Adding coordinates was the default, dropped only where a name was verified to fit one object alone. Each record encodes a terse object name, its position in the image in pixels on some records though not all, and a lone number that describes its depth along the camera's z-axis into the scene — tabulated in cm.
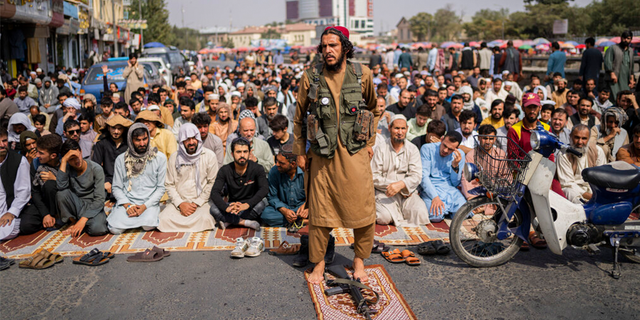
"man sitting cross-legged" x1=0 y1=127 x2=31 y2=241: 534
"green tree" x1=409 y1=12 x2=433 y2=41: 10594
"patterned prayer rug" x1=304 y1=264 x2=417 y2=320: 359
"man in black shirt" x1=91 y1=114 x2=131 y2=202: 656
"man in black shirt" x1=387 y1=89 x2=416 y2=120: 925
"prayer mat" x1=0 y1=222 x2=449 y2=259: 497
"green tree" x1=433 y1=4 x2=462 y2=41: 9956
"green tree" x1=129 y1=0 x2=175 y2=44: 4941
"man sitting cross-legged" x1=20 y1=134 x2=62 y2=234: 542
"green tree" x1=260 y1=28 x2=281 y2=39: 14925
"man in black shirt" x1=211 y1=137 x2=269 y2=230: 562
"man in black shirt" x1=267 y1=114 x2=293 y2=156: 714
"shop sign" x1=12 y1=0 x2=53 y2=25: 1600
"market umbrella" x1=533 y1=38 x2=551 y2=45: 3791
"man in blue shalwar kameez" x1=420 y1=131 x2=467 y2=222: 616
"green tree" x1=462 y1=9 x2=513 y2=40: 5962
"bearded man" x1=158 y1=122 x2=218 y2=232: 587
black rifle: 359
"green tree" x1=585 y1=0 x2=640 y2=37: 4191
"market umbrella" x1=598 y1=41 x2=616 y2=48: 2786
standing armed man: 385
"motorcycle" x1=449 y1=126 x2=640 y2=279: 425
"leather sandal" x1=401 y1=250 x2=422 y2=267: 451
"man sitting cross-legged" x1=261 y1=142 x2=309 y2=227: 571
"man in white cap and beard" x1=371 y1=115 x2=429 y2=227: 581
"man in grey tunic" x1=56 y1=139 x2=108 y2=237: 540
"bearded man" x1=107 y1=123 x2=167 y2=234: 579
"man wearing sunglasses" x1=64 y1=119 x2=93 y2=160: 680
